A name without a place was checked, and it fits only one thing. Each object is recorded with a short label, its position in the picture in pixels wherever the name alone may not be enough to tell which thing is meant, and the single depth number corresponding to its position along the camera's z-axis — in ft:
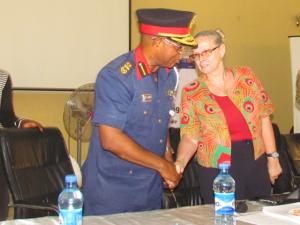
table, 5.62
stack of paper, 5.61
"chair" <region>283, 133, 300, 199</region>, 11.24
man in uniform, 6.35
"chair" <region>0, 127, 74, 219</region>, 7.38
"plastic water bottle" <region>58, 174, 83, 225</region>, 4.66
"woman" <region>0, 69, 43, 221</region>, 8.38
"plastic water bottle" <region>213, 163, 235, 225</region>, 5.36
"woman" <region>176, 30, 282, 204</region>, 7.59
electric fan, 11.93
